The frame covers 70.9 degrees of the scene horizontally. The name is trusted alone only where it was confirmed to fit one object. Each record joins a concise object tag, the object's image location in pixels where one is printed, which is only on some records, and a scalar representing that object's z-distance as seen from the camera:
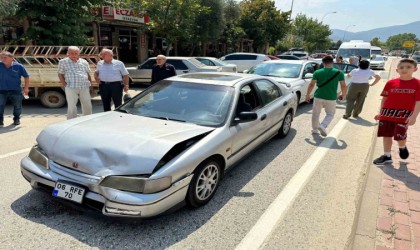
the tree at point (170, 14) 16.38
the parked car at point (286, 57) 22.47
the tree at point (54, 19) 11.31
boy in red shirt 4.17
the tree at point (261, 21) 33.00
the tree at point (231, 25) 28.28
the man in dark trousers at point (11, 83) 6.48
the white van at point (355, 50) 22.11
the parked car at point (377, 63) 27.06
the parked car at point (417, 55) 51.19
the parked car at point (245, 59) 19.06
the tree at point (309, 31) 55.22
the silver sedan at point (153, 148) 2.68
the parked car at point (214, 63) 13.78
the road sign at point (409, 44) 68.44
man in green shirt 6.06
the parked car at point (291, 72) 8.39
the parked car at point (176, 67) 11.92
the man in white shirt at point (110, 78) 6.17
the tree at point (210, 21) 22.09
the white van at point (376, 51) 32.36
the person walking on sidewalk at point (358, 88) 7.86
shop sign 17.95
